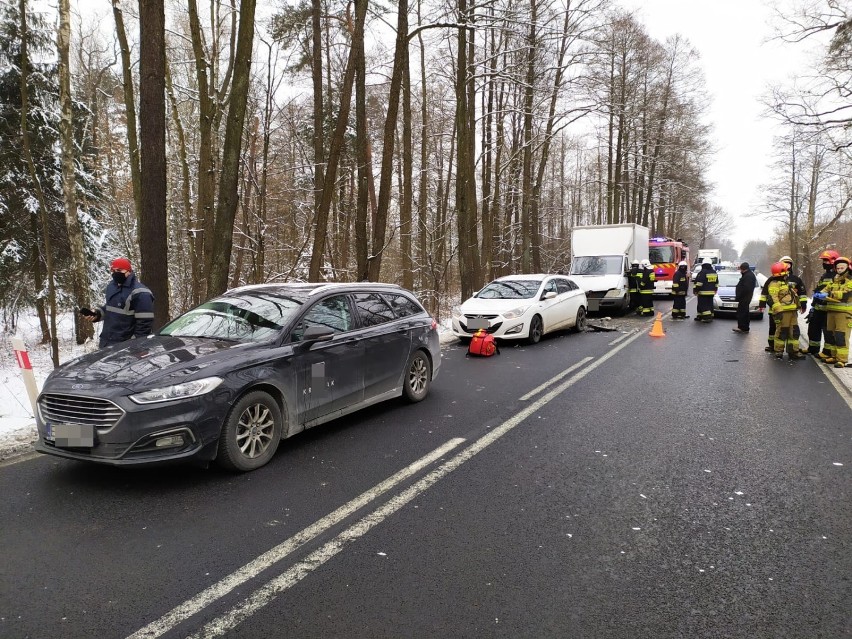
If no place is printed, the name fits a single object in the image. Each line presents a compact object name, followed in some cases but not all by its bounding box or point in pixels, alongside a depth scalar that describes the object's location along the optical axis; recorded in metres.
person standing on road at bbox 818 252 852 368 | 9.50
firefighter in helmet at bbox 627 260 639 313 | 18.20
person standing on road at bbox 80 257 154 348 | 6.50
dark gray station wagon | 4.11
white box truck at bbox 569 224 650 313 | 17.70
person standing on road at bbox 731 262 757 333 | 13.93
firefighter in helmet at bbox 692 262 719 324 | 15.29
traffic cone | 13.20
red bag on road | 10.70
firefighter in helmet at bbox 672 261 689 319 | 17.05
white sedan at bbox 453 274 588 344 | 11.88
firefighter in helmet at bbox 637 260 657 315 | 17.72
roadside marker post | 6.00
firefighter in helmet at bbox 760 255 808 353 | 10.43
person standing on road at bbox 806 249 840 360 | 9.88
